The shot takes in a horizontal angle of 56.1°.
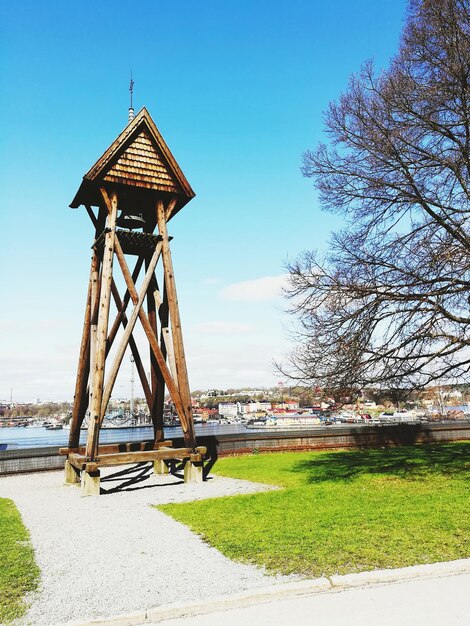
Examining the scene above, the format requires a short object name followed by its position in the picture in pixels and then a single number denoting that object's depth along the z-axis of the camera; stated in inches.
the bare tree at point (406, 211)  382.0
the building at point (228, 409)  4650.1
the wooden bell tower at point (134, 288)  429.7
